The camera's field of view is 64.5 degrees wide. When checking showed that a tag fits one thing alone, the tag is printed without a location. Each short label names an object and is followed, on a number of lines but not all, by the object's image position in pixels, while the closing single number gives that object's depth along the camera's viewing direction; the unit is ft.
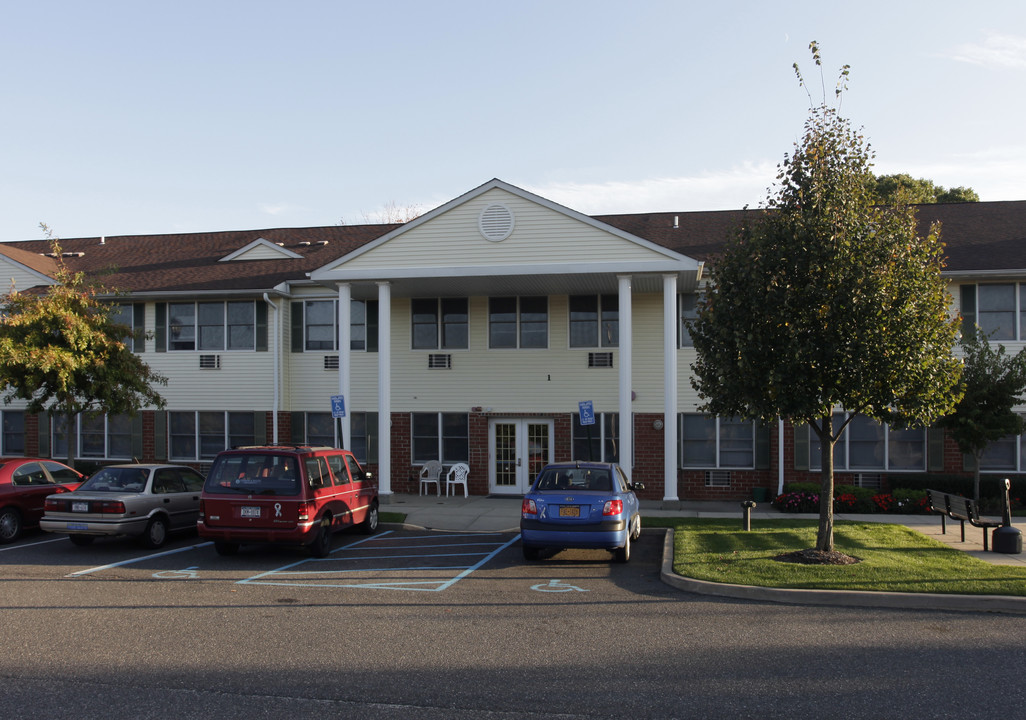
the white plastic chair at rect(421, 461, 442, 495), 69.46
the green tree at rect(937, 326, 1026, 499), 54.08
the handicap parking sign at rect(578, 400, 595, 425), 56.65
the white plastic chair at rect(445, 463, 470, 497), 68.54
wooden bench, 41.70
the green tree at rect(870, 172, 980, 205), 128.16
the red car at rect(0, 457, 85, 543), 44.37
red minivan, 37.76
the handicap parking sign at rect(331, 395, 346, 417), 58.65
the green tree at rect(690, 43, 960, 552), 34.99
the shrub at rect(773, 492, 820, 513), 58.03
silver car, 40.55
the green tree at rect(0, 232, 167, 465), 55.98
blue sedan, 37.27
